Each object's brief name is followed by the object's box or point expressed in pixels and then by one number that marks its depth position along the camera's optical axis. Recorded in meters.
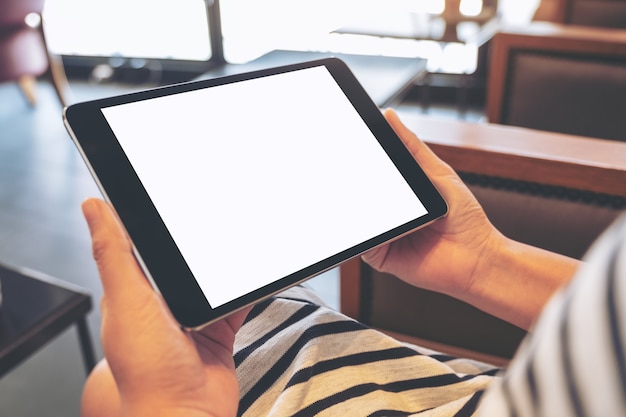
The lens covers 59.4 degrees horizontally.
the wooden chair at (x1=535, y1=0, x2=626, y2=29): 1.40
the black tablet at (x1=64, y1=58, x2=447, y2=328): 0.38
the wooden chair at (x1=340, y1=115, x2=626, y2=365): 0.58
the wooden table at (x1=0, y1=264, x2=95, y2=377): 0.74
